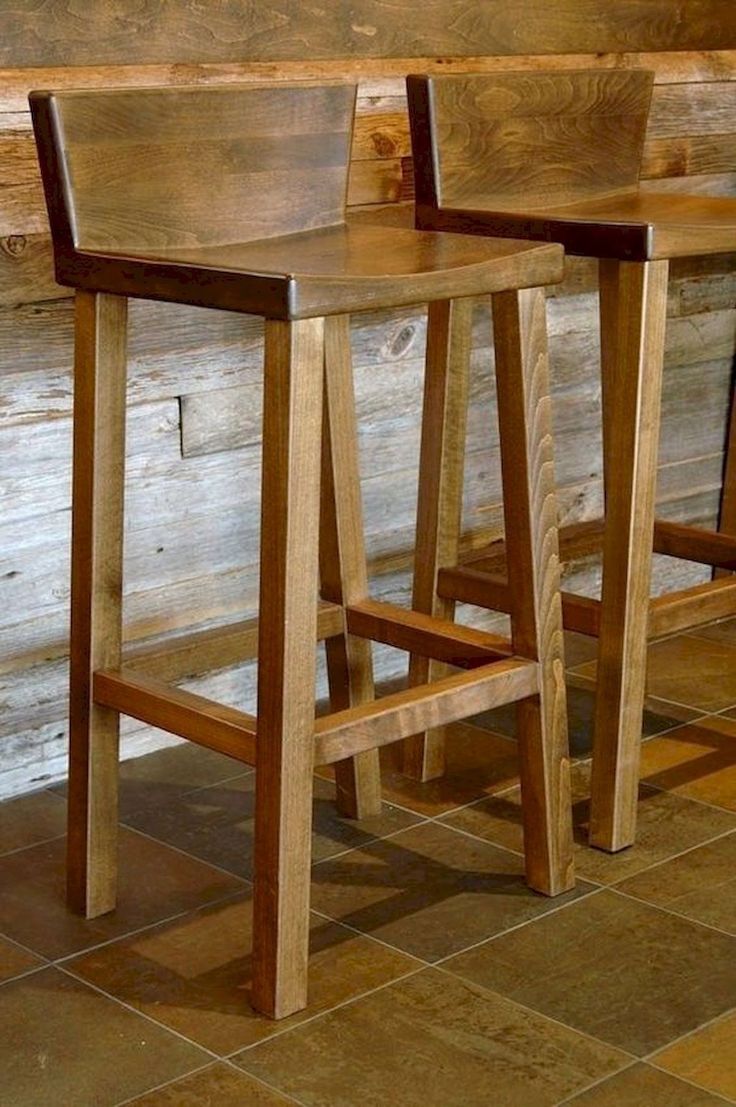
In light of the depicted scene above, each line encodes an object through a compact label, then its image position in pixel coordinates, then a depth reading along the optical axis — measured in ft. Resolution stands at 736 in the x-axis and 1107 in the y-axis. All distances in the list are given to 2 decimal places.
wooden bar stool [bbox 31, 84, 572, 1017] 9.25
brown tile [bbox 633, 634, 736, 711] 15.07
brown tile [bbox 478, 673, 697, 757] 14.10
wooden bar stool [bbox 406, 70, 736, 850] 11.15
